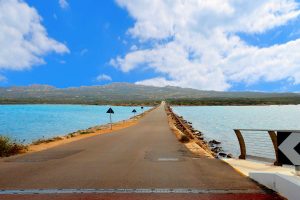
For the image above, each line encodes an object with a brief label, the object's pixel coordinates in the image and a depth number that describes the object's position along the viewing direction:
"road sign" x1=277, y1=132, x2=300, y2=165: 8.22
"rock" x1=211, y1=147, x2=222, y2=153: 31.43
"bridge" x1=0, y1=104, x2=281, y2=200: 9.02
